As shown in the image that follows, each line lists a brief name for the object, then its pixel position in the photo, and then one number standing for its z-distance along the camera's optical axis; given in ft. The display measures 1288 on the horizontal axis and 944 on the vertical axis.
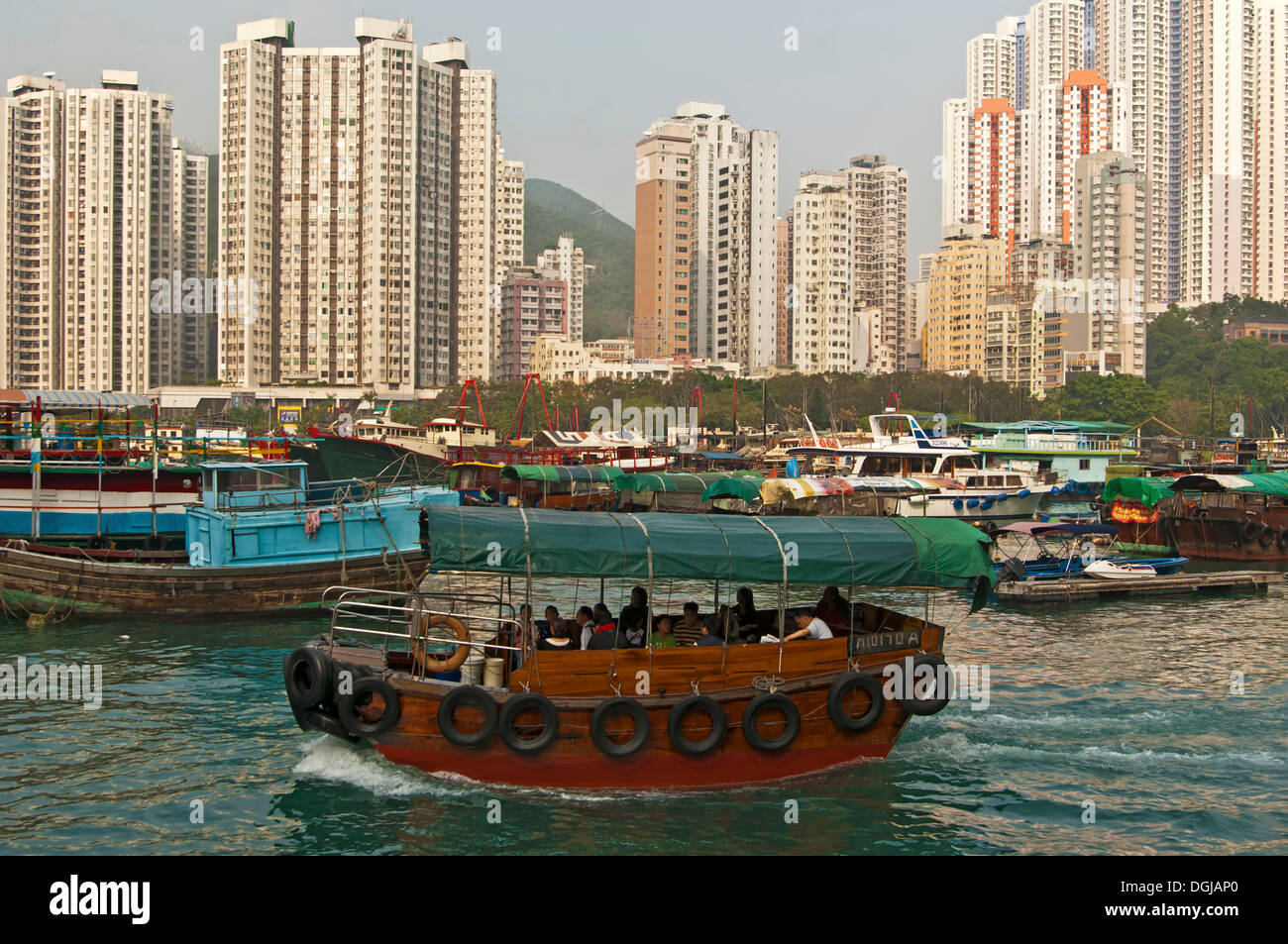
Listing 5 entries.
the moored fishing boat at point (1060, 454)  171.53
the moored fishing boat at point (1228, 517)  119.75
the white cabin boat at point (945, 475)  136.46
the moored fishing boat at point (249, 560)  72.79
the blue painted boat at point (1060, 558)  92.84
